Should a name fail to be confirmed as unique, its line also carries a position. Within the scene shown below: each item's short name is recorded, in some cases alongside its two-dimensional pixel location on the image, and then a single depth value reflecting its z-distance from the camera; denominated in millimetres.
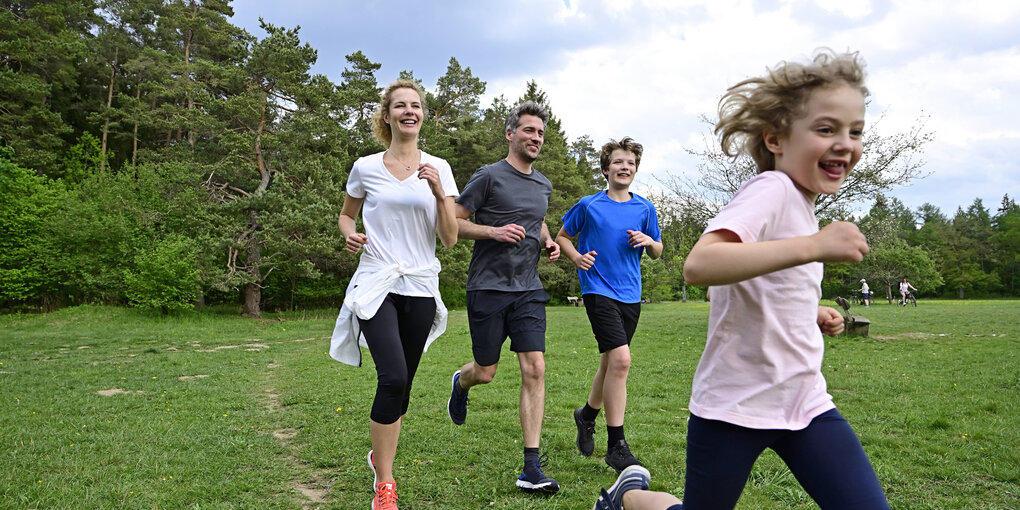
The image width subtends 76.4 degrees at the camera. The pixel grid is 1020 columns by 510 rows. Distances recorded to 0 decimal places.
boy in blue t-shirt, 4555
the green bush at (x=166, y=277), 22828
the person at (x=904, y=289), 38594
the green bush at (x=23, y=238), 25109
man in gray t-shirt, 4371
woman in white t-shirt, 3738
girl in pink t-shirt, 1959
